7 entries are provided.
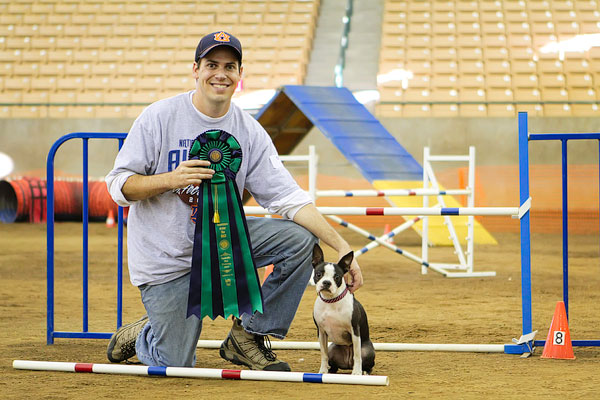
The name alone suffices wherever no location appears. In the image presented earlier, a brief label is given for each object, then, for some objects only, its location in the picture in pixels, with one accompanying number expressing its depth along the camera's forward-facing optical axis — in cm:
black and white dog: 716
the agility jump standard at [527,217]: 837
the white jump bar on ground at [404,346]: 851
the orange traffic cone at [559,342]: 823
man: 721
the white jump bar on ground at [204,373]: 680
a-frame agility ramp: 1853
